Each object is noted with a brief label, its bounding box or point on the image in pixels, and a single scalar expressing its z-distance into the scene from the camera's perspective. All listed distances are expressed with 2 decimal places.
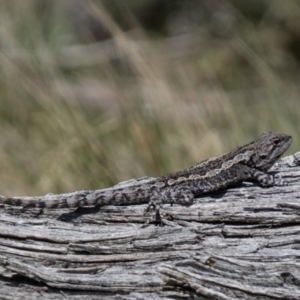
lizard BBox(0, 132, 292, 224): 7.98
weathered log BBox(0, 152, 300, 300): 6.92
